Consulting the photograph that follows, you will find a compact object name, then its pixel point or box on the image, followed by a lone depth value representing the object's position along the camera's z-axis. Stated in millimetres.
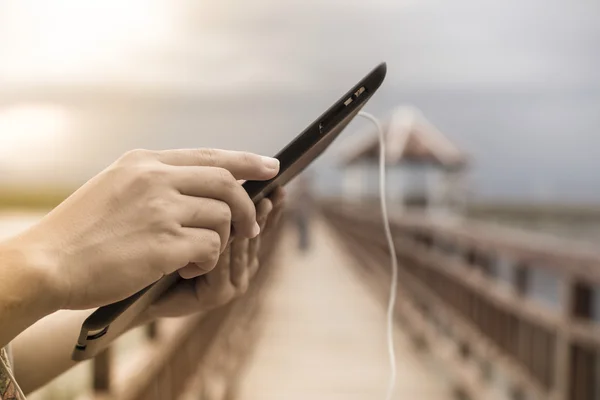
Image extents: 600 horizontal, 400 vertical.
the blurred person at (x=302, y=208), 11758
